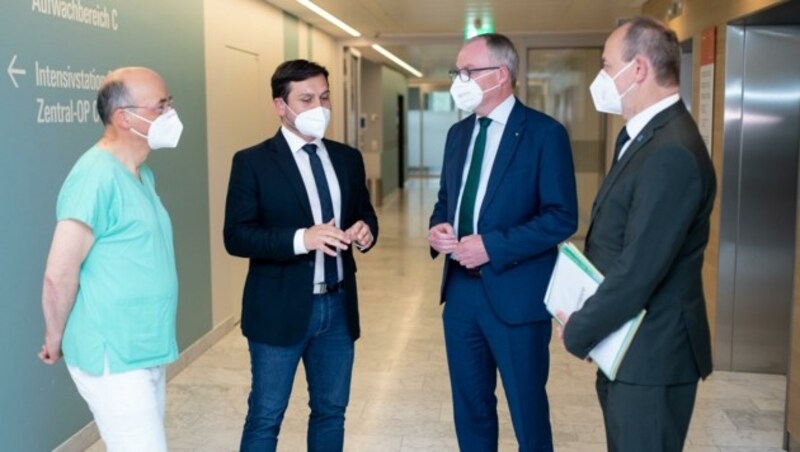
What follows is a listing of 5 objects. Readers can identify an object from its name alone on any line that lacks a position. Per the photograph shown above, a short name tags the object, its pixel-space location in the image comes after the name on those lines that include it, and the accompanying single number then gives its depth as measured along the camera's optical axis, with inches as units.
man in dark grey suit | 78.7
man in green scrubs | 87.0
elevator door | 190.2
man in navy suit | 108.2
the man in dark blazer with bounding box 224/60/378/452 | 109.5
